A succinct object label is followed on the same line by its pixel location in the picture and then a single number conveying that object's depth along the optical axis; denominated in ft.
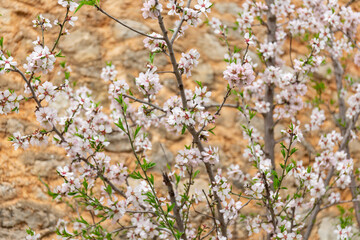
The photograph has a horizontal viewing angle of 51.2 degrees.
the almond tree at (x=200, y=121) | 6.70
